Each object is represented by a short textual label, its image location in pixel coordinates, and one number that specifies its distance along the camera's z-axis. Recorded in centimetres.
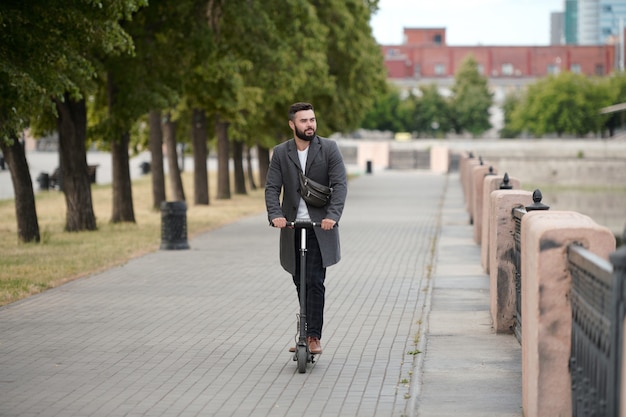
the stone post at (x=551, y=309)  642
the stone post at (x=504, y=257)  1114
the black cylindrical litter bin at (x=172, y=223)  2098
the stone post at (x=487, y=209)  1524
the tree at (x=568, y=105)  12206
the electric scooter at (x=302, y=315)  912
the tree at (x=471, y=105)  13325
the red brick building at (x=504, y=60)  15525
